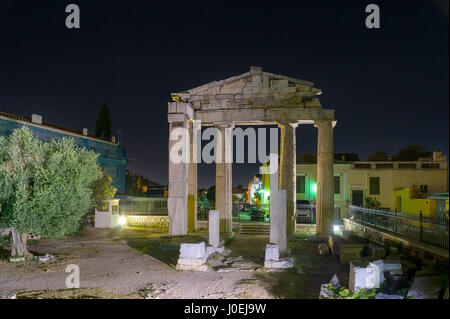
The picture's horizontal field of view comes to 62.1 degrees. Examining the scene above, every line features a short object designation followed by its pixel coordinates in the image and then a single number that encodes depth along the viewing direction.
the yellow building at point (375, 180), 32.75
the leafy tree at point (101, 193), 24.28
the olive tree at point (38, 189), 12.80
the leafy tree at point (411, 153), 43.50
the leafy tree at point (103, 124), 44.31
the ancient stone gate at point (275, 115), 19.33
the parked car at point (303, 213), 27.22
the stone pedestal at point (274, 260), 12.83
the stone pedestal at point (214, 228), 15.24
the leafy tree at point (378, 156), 46.20
